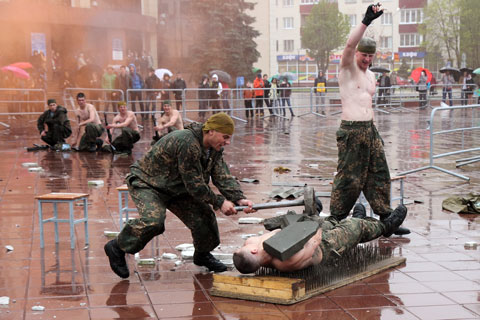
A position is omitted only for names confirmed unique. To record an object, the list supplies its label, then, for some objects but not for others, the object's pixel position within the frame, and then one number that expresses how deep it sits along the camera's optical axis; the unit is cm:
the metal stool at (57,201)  666
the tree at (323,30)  6041
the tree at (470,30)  5472
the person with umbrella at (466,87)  3053
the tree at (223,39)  3669
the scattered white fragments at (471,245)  662
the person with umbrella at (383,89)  2905
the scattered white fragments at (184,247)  665
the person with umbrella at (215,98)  2388
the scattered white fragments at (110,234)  718
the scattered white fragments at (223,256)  630
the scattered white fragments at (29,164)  1273
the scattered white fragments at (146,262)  618
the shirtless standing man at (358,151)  659
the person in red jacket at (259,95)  2505
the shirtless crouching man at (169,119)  1433
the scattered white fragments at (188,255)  637
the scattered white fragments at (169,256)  636
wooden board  499
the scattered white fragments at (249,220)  791
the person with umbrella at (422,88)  3056
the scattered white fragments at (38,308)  490
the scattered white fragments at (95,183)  1062
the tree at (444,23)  5684
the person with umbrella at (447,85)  2947
